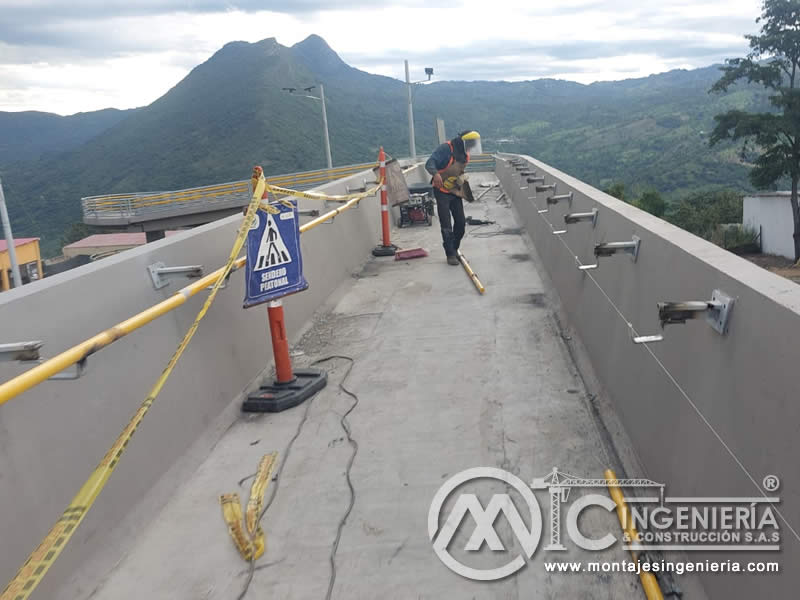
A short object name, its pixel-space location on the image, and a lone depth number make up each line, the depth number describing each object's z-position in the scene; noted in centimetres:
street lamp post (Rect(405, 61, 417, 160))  3550
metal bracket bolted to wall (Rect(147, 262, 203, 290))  466
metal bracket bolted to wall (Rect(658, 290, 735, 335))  302
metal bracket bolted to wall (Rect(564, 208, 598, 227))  620
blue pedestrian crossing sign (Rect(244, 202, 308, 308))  520
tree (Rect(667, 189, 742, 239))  5403
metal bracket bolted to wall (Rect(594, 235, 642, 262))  458
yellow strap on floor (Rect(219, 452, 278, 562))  359
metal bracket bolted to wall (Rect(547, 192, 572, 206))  785
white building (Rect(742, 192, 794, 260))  4494
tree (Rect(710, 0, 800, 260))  4244
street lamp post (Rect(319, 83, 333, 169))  3885
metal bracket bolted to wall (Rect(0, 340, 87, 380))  296
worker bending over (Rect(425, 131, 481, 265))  1040
